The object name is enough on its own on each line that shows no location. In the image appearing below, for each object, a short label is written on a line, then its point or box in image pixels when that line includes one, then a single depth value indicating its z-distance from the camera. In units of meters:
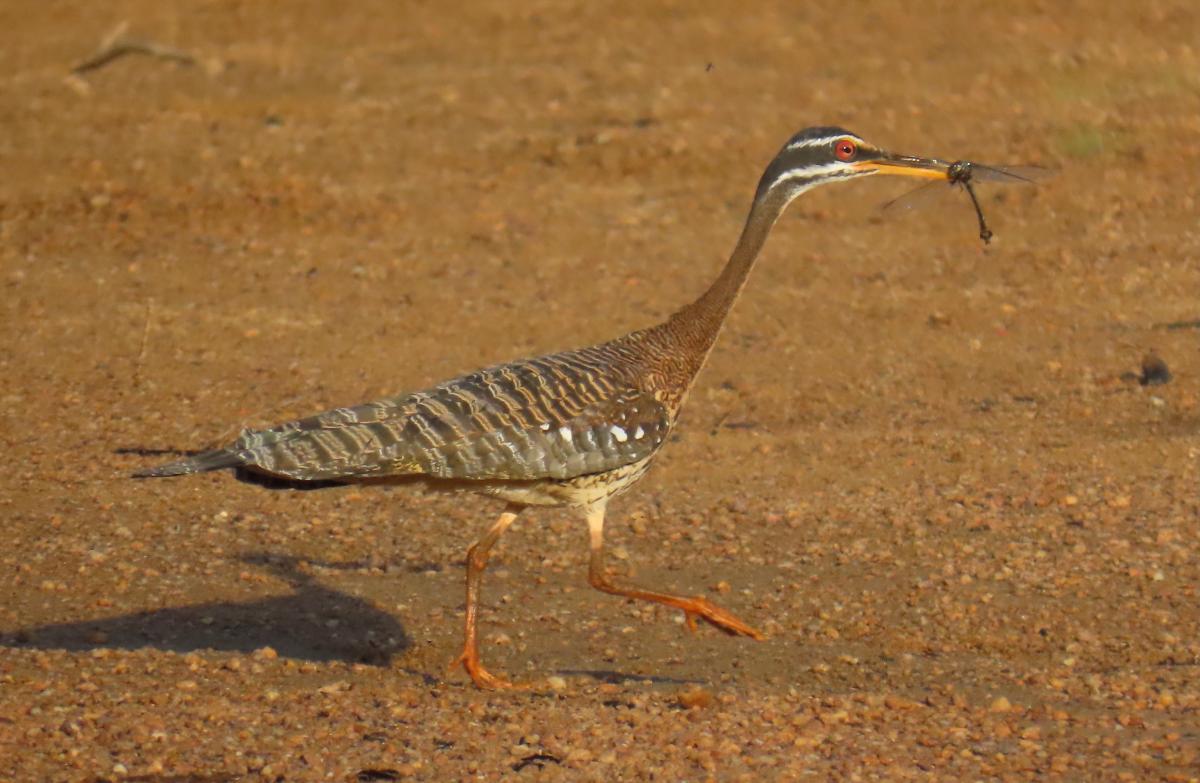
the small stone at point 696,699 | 13.98
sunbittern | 14.85
